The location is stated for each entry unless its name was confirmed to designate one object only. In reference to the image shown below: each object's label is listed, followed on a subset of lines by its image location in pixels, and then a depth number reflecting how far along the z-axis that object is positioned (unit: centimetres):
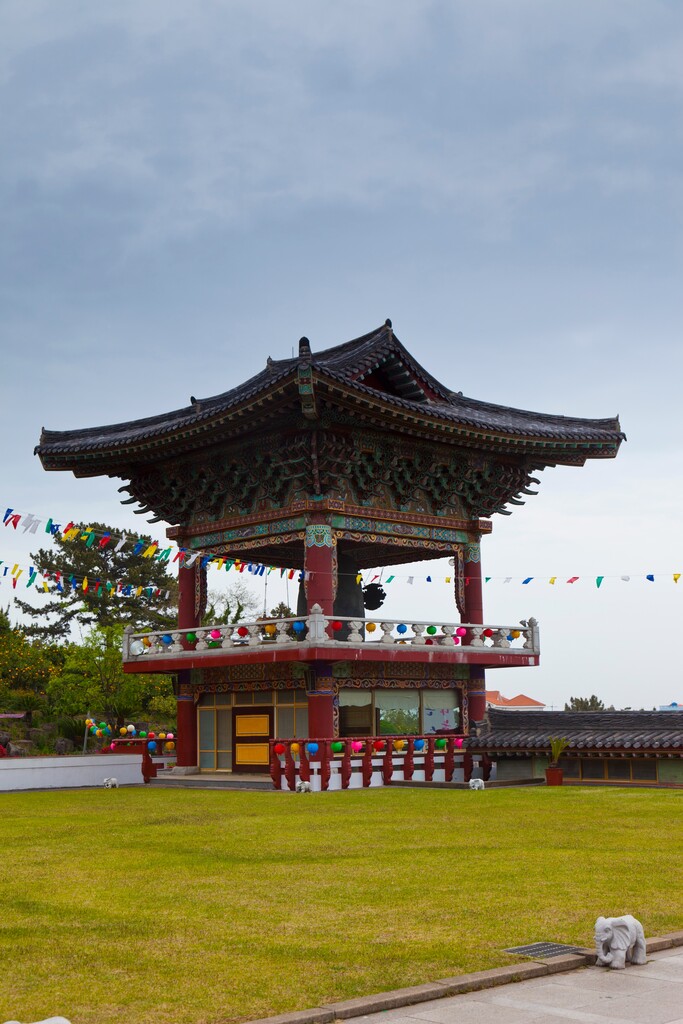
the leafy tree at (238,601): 7284
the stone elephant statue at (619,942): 840
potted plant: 2905
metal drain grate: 877
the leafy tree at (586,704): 5419
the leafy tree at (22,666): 6256
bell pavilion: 3138
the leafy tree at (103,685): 5897
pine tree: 7300
